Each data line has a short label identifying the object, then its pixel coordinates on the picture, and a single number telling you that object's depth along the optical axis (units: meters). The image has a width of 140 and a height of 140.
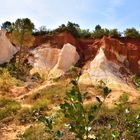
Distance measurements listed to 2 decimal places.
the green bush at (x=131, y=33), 22.47
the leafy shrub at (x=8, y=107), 10.50
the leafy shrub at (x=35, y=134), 7.60
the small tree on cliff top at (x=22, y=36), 20.89
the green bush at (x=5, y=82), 14.97
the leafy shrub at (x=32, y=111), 10.13
